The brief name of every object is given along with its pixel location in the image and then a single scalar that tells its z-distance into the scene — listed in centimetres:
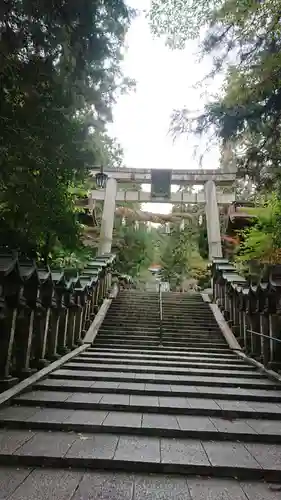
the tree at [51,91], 370
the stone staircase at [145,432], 240
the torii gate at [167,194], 1458
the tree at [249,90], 450
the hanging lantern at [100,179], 1091
